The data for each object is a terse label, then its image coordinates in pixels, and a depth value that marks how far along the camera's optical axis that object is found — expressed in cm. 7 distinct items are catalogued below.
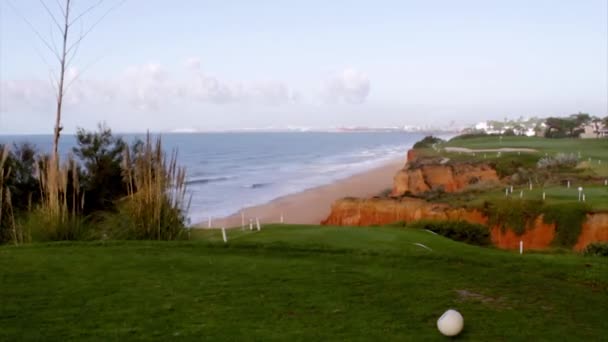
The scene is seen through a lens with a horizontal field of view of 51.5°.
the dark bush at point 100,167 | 1819
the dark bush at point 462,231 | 1888
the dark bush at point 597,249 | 1303
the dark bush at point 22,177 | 1736
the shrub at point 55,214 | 1094
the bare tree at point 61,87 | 1271
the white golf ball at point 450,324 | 523
